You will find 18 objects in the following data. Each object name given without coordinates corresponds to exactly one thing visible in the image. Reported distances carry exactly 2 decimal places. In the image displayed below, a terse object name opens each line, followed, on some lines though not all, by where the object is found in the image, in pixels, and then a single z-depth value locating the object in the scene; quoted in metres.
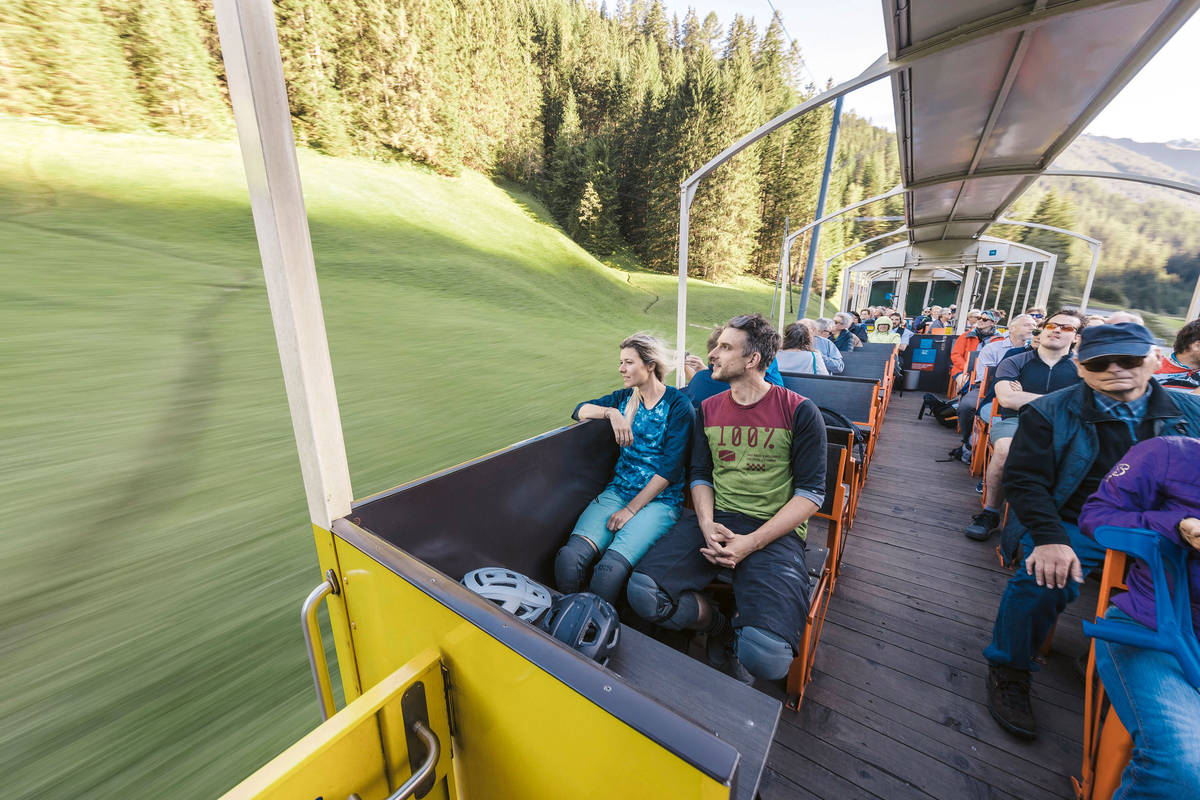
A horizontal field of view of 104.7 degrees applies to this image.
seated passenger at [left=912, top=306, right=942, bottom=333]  9.66
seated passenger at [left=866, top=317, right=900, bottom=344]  7.61
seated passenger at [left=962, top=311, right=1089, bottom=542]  2.92
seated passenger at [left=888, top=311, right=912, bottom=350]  7.83
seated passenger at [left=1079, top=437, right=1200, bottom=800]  1.09
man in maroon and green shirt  1.58
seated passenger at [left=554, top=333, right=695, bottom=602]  1.99
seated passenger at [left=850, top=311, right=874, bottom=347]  7.57
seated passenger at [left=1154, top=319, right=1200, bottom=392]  2.52
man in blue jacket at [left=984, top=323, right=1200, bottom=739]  1.64
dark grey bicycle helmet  1.22
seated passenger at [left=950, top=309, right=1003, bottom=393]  5.77
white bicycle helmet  1.33
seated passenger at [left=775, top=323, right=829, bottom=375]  4.08
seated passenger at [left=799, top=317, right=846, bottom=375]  4.94
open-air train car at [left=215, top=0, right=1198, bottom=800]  0.74
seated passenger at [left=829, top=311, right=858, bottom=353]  6.54
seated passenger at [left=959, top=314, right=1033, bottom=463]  4.05
